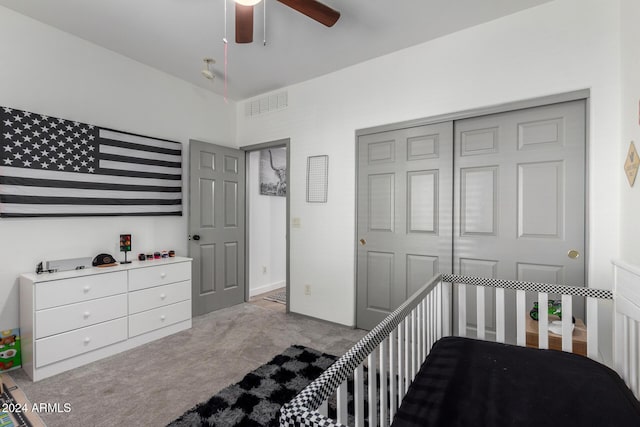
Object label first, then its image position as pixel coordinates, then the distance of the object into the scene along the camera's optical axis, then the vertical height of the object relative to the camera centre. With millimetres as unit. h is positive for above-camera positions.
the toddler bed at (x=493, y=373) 922 -632
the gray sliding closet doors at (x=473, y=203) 2137 +81
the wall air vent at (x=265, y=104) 3607 +1317
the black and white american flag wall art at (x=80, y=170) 2271 +356
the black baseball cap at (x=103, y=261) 2605 -425
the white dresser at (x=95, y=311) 2141 -800
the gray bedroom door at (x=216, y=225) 3396 -152
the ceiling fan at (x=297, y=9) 1736 +1184
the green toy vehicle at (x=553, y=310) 1910 -607
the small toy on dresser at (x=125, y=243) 2777 -288
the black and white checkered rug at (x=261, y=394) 1700 -1145
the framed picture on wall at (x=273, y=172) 4375 +588
